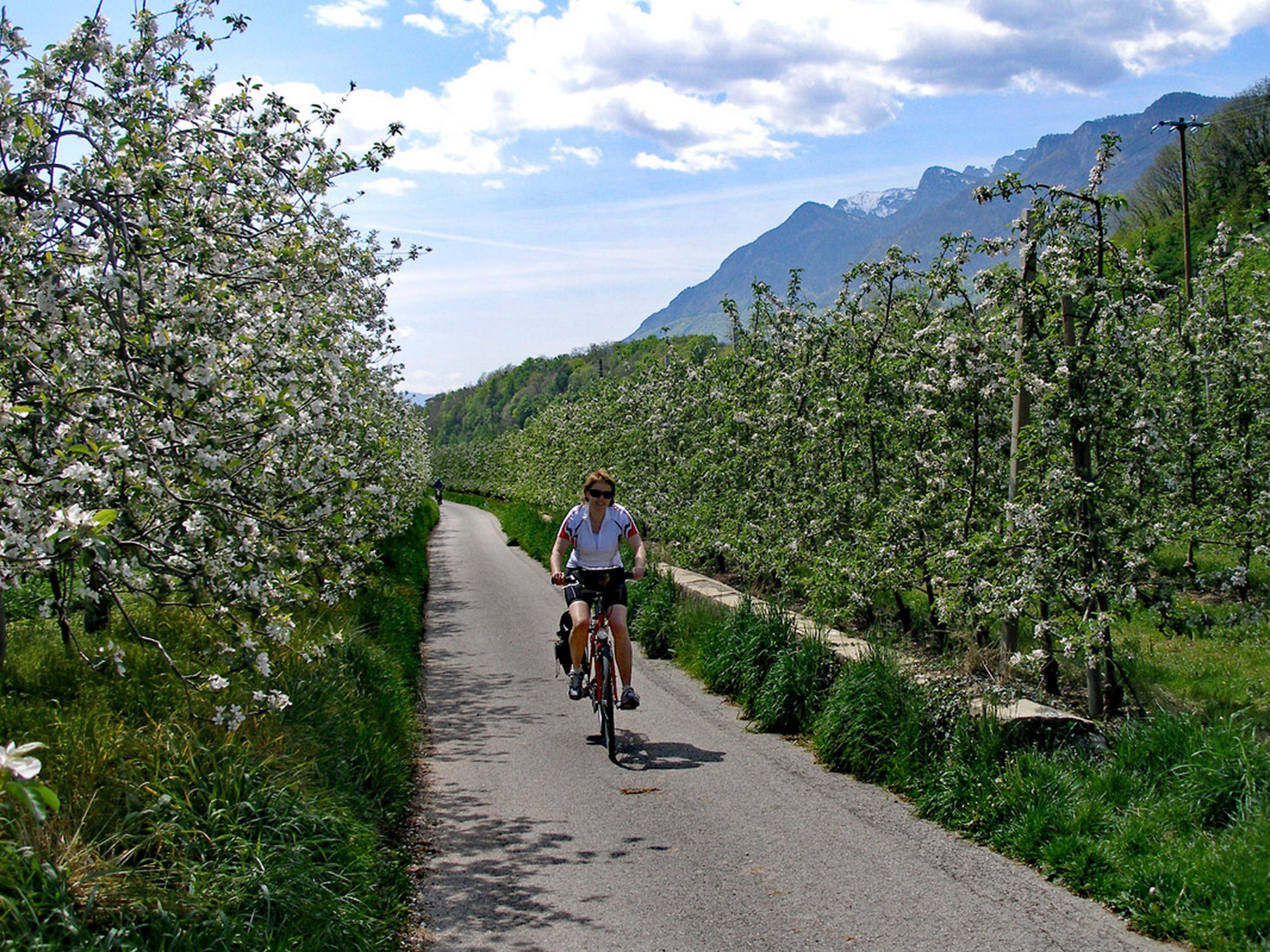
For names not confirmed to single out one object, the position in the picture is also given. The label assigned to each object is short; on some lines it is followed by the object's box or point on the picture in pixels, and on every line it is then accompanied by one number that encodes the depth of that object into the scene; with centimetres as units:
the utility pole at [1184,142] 1417
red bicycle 751
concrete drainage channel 581
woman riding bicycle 787
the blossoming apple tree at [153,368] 439
